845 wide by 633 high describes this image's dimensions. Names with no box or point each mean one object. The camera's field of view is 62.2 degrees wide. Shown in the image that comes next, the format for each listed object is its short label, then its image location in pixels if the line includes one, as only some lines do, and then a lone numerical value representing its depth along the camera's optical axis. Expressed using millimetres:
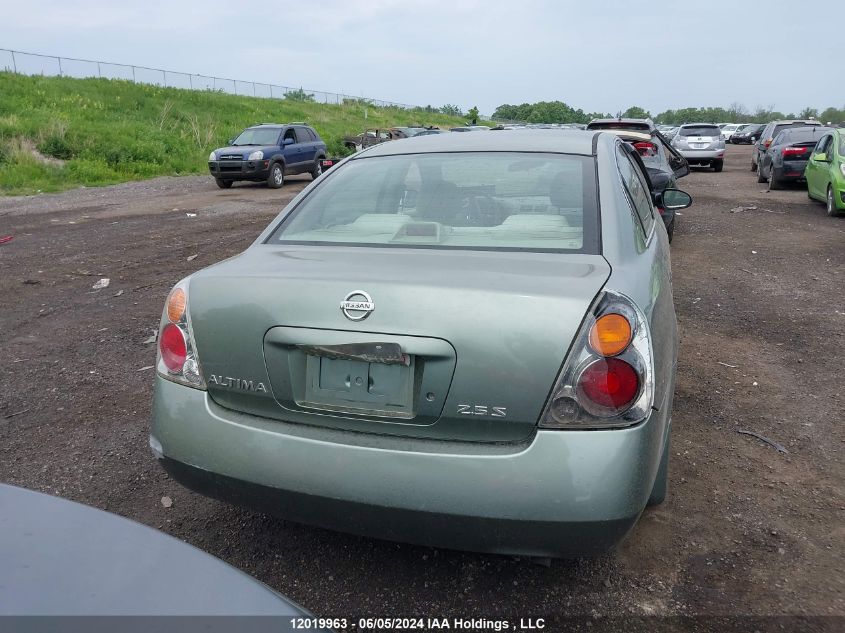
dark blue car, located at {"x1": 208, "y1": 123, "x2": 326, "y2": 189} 17703
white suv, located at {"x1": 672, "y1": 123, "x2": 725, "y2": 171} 21938
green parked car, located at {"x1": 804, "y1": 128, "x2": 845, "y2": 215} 11141
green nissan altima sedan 2072
